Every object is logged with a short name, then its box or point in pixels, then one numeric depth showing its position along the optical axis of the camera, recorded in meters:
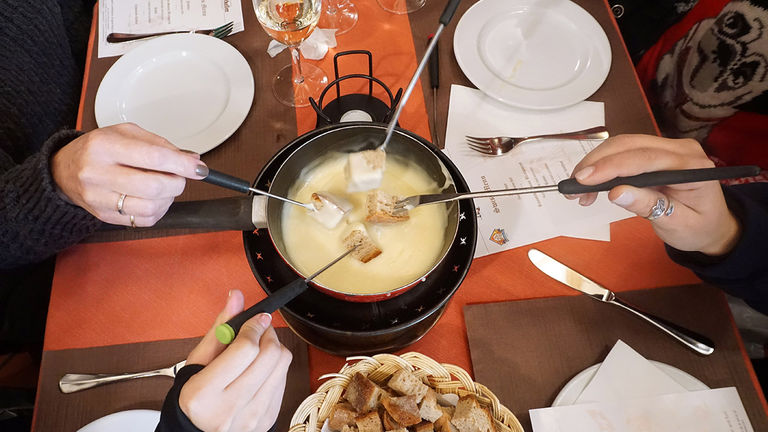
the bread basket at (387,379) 0.85
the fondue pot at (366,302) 0.94
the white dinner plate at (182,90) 1.19
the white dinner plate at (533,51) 1.27
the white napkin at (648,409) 0.93
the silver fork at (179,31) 1.31
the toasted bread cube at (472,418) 0.81
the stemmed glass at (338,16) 1.38
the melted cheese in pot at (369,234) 1.00
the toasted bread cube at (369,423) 0.82
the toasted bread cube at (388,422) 0.84
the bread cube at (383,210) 0.99
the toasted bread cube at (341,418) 0.83
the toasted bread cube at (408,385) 0.85
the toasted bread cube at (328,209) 1.00
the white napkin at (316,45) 1.34
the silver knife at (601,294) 0.99
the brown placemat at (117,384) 0.93
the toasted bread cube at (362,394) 0.85
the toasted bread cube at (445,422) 0.84
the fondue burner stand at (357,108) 1.21
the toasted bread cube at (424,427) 0.85
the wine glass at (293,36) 1.11
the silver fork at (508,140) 1.22
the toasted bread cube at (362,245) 0.97
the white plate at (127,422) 0.89
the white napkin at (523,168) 1.14
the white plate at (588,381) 0.96
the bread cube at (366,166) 1.00
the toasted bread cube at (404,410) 0.83
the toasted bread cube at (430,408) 0.84
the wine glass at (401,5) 1.39
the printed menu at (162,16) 1.33
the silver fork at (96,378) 0.94
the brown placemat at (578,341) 0.98
